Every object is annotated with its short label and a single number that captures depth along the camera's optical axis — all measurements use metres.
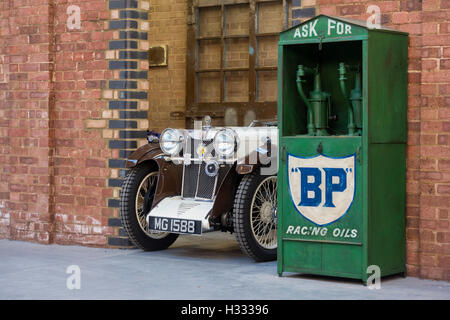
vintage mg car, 7.59
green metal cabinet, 6.41
